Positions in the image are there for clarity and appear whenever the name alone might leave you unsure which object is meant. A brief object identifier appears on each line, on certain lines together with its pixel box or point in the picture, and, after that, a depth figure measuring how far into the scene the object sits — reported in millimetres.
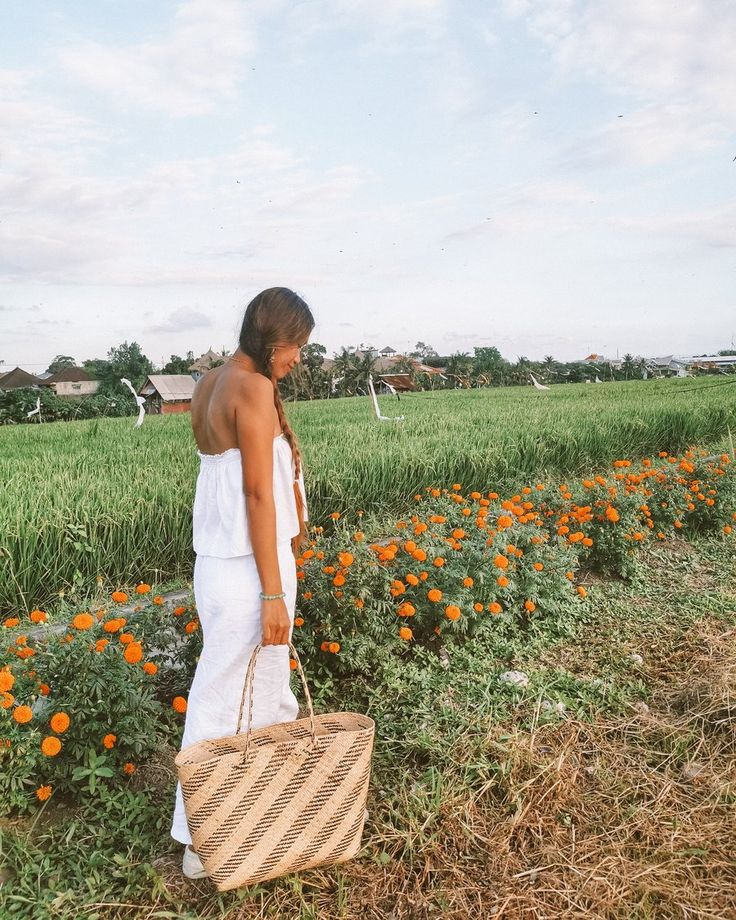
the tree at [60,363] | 84681
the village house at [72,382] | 71425
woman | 1825
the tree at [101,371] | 58512
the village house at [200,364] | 50125
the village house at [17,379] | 60303
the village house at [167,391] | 42062
